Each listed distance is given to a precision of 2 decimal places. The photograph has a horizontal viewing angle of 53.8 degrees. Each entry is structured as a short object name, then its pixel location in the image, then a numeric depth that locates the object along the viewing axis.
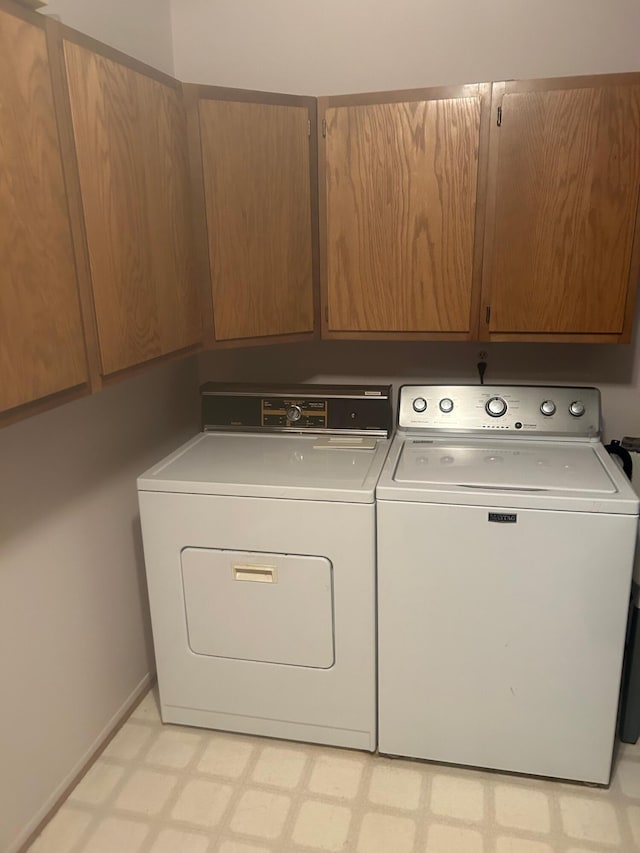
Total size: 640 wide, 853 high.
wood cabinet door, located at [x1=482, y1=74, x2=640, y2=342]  1.74
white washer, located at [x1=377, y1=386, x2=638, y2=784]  1.61
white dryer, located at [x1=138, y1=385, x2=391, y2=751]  1.76
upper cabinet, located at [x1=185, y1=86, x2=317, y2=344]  1.87
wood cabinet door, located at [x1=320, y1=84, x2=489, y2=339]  1.84
